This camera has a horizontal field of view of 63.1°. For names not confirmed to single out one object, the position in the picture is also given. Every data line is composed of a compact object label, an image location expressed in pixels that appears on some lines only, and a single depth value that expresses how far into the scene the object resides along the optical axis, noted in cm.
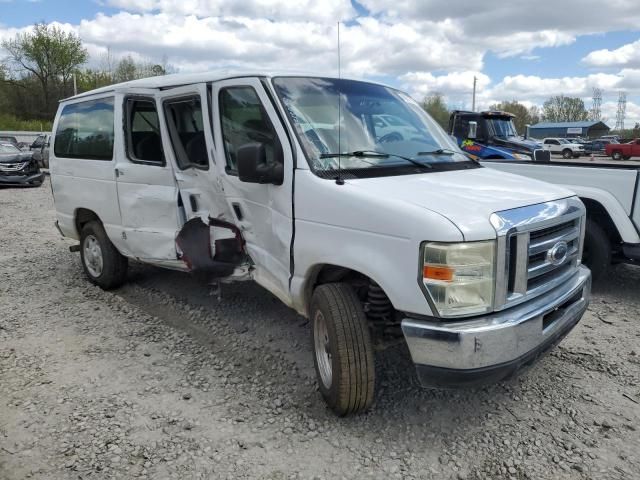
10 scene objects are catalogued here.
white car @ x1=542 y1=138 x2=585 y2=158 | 4228
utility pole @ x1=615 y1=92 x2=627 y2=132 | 9194
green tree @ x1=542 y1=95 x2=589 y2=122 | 8906
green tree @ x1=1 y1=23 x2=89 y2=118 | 5122
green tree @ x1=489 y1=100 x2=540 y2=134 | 8094
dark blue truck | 1289
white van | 275
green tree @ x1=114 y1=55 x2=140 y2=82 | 4628
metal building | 7326
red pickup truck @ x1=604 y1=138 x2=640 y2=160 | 3609
